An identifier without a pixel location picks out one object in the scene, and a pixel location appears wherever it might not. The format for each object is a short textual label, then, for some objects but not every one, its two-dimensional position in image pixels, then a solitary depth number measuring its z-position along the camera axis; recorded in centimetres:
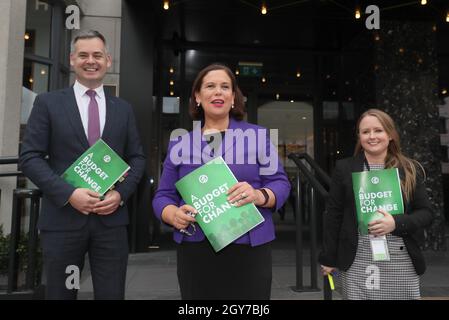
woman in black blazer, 214
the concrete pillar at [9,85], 462
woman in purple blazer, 179
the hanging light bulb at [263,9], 618
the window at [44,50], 546
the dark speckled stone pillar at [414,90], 657
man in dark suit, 202
